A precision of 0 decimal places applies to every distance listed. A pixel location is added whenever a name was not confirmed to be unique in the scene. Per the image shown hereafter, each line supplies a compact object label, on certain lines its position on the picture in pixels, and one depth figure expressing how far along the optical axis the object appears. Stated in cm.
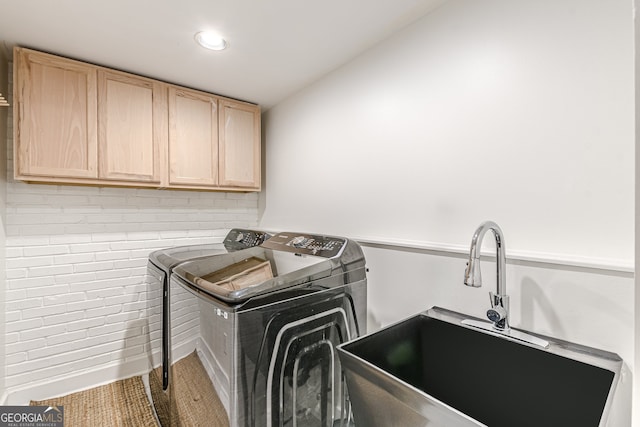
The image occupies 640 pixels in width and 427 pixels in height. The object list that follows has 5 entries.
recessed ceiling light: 175
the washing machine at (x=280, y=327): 114
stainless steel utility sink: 89
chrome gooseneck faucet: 103
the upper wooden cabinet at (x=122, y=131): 185
